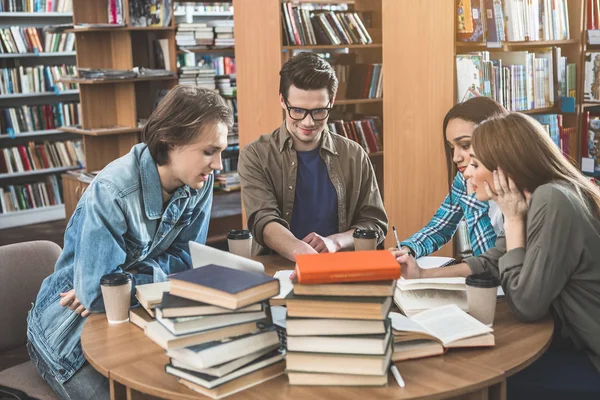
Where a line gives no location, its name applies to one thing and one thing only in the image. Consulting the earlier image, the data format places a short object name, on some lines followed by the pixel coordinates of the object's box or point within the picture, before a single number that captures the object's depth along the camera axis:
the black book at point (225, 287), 1.34
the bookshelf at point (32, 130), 6.53
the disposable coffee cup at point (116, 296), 1.69
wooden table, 1.36
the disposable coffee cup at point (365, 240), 2.08
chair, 2.11
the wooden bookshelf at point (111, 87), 5.32
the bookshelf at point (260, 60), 4.14
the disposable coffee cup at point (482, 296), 1.64
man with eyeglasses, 2.48
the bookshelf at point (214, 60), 5.32
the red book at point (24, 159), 6.59
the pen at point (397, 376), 1.38
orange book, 1.32
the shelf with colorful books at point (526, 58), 3.45
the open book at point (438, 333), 1.49
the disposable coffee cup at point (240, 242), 2.15
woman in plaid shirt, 2.29
